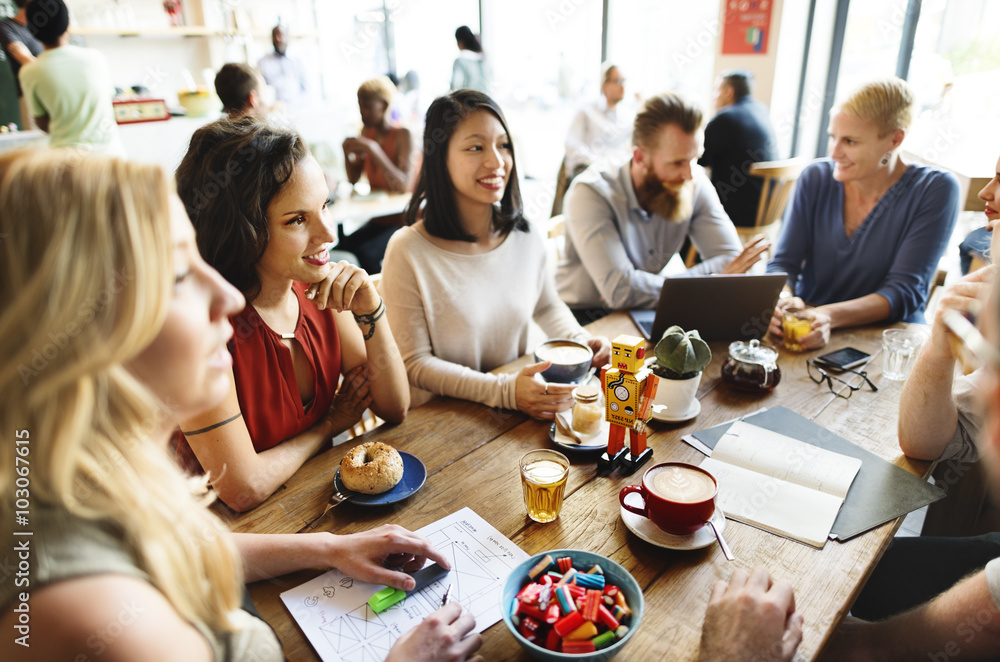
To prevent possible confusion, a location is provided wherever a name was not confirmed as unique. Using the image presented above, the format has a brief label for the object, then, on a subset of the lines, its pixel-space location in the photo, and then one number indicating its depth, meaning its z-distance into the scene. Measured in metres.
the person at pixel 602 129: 5.20
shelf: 5.55
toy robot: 1.12
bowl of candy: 0.75
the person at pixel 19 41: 4.08
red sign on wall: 4.67
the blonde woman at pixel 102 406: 0.54
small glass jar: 1.24
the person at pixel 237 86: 3.23
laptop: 1.59
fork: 1.06
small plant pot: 1.28
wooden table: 0.84
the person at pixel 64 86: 3.29
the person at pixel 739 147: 3.96
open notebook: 1.02
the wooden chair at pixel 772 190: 3.56
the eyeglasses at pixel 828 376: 1.47
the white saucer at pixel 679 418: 1.31
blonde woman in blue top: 1.96
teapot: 1.43
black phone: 1.59
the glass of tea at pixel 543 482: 0.99
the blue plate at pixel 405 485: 1.05
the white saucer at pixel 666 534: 0.96
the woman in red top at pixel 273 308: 1.11
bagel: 1.06
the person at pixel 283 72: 5.56
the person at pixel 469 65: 5.41
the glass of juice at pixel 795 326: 1.68
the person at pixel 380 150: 3.62
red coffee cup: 0.95
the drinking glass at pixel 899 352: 1.52
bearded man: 2.18
